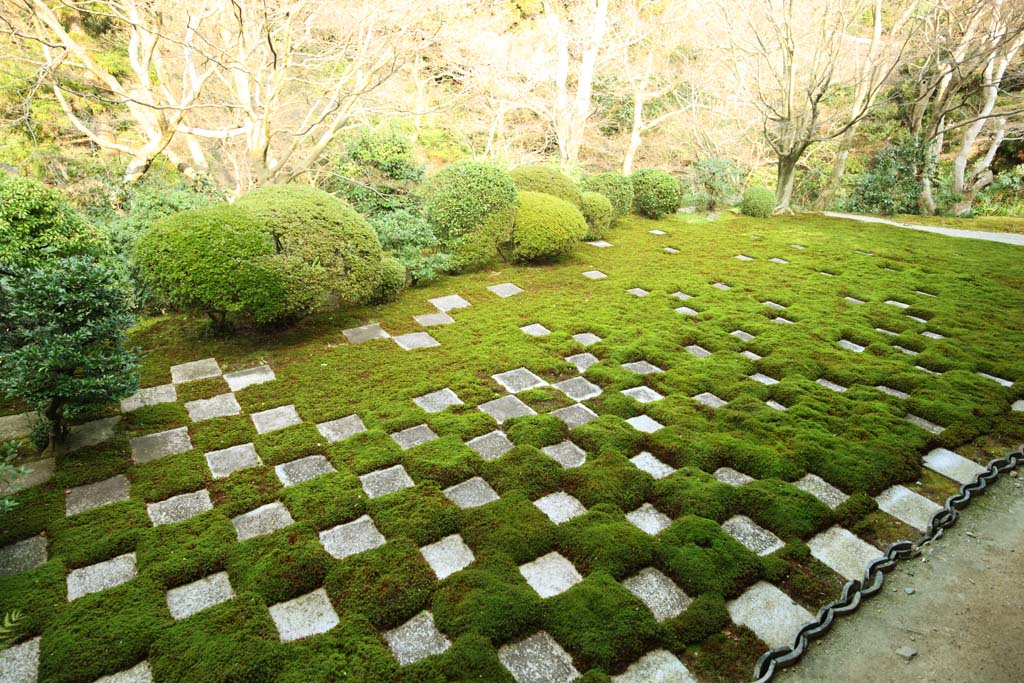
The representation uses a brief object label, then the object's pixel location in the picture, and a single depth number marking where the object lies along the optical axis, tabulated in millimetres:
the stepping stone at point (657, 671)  2230
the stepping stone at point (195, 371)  4574
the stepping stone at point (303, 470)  3366
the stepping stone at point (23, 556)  2719
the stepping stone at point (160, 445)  3584
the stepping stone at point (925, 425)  3941
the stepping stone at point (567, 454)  3563
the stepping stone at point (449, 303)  6172
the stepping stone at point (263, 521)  2949
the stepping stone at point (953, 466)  3459
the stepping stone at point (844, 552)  2771
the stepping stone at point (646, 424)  3915
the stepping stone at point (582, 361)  4844
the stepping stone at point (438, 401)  4172
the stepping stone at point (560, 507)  3084
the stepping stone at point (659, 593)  2534
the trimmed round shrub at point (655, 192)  10484
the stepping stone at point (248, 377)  4457
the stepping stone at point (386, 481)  3269
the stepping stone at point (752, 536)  2889
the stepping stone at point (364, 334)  5332
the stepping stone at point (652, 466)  3468
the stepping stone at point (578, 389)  4368
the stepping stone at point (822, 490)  3238
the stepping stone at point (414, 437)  3723
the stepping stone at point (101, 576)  2604
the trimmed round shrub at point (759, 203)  11039
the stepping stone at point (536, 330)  5477
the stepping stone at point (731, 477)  3385
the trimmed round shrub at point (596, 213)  8906
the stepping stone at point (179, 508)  3043
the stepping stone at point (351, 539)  2834
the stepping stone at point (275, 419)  3895
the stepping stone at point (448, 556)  2732
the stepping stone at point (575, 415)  3988
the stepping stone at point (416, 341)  5219
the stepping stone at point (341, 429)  3795
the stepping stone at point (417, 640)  2297
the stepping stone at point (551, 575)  2631
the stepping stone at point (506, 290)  6604
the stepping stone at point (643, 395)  4305
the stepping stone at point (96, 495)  3121
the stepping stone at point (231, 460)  3439
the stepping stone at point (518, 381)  4465
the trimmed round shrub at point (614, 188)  9953
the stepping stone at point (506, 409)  4066
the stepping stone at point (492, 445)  3623
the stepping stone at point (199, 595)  2496
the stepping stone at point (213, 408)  4047
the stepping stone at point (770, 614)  2418
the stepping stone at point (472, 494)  3186
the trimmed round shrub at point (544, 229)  7371
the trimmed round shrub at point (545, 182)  8531
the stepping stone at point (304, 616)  2393
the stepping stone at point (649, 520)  3024
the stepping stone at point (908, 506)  3102
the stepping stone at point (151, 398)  4166
